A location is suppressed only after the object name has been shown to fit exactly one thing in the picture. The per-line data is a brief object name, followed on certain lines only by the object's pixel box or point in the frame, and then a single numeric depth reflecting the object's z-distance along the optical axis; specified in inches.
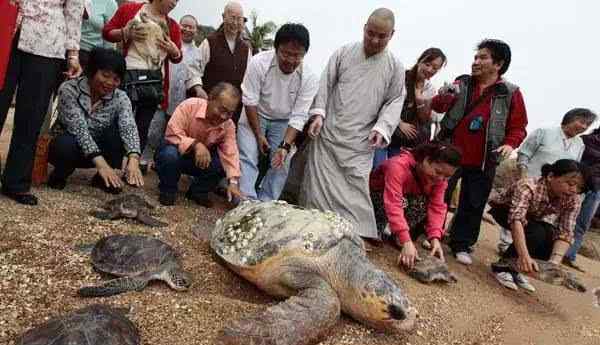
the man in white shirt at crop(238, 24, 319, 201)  132.7
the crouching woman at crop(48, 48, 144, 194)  111.3
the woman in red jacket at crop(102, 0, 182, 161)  130.5
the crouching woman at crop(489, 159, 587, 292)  119.6
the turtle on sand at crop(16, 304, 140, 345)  51.3
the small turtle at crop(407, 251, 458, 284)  109.3
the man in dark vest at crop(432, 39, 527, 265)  131.7
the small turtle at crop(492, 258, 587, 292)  123.6
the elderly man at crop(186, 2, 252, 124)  154.5
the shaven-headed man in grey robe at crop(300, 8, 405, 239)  131.8
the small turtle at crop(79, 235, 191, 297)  77.6
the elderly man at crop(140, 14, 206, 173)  162.4
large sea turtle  66.4
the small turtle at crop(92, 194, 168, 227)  103.6
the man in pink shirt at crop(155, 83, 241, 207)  123.5
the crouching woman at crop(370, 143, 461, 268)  114.4
